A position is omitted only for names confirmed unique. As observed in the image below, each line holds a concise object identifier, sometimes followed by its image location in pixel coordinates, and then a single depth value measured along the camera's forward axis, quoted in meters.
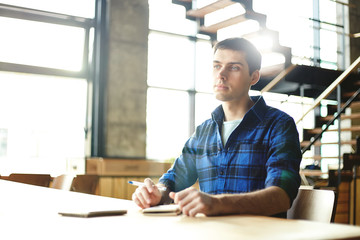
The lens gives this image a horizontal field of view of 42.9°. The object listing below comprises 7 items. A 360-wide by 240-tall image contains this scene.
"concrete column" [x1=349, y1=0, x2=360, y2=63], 8.26
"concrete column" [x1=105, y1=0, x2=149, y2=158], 5.43
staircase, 5.48
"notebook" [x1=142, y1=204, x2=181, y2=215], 1.26
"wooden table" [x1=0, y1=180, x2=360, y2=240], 0.90
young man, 1.51
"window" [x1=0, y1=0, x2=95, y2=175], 5.12
